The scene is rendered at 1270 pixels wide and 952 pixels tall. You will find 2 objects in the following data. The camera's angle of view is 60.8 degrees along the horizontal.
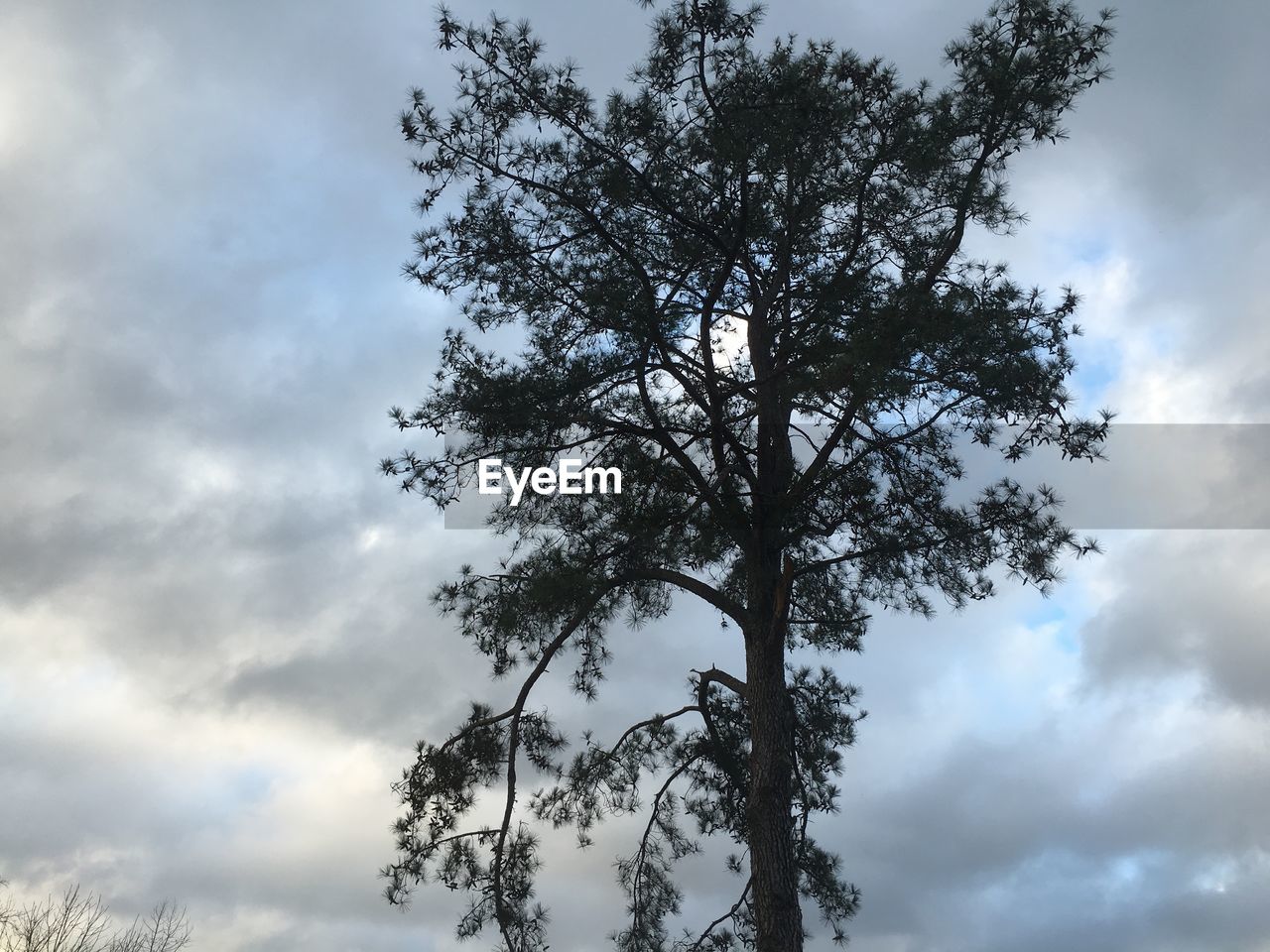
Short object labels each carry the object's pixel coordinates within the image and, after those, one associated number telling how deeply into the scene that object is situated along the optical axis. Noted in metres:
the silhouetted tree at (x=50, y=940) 9.11
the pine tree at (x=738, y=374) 5.56
